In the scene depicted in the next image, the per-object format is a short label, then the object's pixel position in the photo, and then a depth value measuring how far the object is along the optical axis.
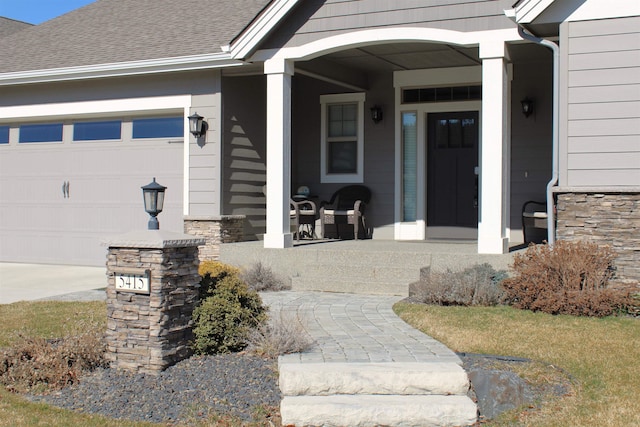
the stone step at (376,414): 4.98
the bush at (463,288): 8.24
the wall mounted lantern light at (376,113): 13.16
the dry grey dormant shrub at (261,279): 9.90
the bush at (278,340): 6.14
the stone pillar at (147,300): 5.95
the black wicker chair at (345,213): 12.77
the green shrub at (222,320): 6.26
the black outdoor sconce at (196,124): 12.04
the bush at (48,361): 5.72
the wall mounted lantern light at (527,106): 11.79
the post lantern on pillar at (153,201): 6.35
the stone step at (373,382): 5.32
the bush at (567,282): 7.68
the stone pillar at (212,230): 11.88
